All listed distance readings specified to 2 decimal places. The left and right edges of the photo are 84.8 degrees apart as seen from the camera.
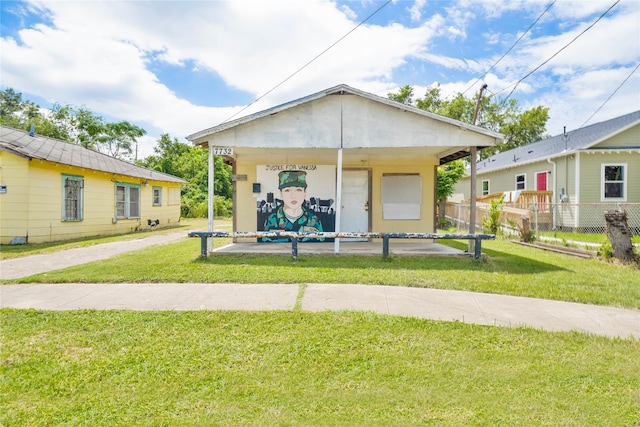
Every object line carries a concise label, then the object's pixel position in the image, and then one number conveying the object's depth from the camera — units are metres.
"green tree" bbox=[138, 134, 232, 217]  26.22
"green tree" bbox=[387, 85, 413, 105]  35.47
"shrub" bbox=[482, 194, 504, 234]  13.77
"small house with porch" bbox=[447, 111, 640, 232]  14.42
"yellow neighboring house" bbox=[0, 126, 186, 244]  10.52
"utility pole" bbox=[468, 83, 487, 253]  8.45
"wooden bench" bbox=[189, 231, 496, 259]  7.80
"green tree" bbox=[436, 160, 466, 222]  18.47
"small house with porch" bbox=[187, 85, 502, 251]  8.44
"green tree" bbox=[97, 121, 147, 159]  38.25
